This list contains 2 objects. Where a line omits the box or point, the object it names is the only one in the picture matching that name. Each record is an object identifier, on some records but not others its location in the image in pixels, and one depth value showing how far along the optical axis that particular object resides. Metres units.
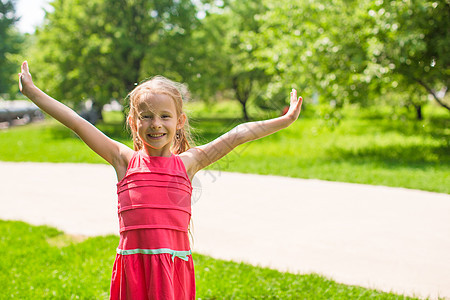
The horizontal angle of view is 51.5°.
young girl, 2.03
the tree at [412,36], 9.48
